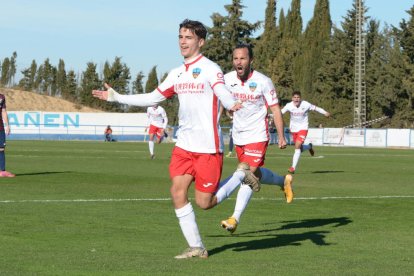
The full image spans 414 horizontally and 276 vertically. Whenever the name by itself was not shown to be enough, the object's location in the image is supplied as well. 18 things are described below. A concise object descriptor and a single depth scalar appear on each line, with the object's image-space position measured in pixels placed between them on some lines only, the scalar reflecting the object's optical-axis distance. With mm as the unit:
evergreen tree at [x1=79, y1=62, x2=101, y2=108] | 110875
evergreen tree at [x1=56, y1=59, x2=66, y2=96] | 119562
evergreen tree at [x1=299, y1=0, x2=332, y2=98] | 102938
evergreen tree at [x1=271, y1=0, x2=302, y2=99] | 98188
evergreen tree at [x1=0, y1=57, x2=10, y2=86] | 120050
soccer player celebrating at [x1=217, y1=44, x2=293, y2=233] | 11946
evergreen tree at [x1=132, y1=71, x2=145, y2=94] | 120938
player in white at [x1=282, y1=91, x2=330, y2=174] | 25219
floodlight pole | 74625
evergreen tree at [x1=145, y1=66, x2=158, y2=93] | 119562
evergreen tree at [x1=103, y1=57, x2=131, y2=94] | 110625
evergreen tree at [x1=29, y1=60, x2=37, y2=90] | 120000
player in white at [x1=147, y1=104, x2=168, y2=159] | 34750
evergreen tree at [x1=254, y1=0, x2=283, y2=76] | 99812
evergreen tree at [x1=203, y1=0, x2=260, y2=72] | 95812
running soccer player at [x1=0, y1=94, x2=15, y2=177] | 19922
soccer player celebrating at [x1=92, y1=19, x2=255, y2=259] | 9133
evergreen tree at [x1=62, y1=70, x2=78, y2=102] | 114938
